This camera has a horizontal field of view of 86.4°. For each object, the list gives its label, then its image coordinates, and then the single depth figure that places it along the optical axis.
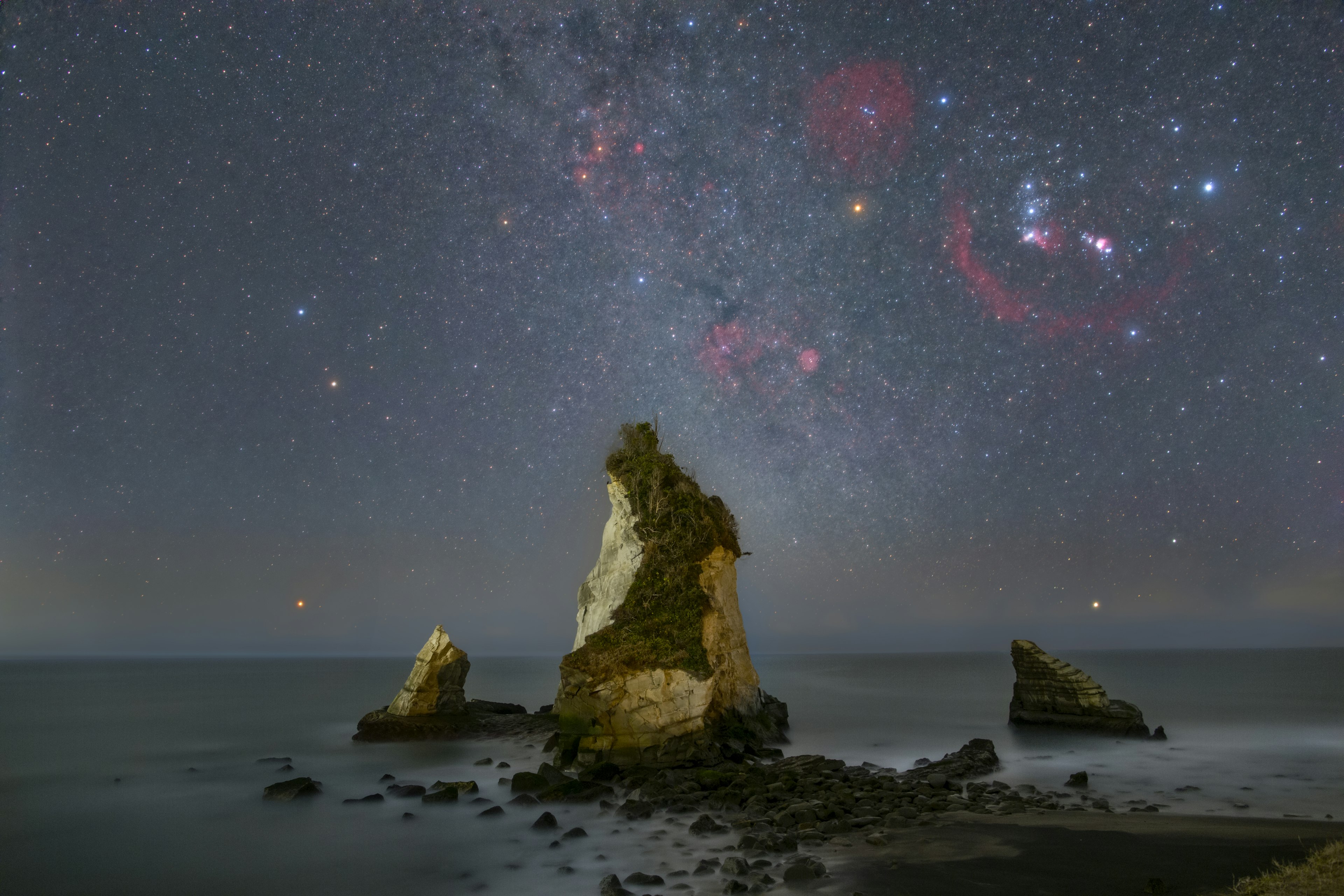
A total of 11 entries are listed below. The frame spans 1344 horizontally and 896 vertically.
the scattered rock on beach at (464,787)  19.08
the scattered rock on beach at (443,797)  18.36
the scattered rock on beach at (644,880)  11.23
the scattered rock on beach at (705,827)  14.01
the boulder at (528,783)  18.86
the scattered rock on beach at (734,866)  11.31
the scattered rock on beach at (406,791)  19.36
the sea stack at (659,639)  20.72
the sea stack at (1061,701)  30.91
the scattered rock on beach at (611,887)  10.94
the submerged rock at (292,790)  19.97
